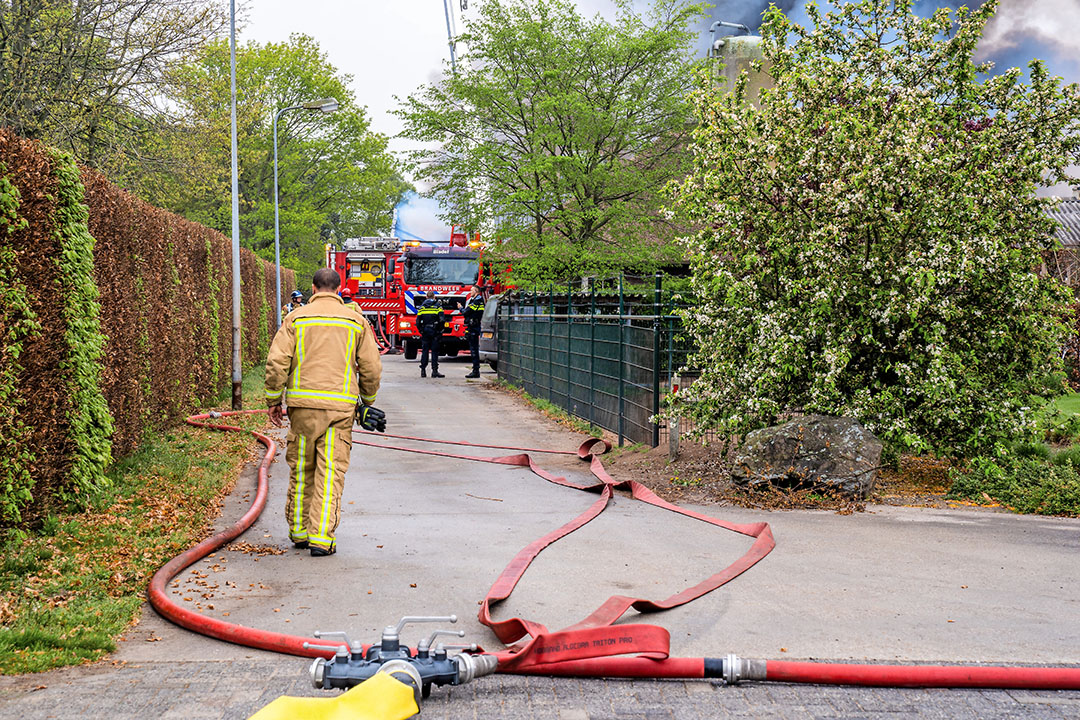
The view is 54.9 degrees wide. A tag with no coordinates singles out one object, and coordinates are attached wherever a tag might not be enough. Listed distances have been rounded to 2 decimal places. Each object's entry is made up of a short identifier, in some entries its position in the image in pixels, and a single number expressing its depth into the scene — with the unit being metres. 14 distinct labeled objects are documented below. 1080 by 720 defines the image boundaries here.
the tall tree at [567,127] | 24.11
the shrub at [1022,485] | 8.24
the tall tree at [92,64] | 20.08
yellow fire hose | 3.54
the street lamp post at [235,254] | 15.96
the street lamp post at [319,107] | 32.47
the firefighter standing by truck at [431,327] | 23.77
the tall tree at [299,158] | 47.31
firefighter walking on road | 6.83
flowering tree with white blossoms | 9.12
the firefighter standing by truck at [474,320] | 24.02
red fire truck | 30.57
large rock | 8.53
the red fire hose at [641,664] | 4.14
